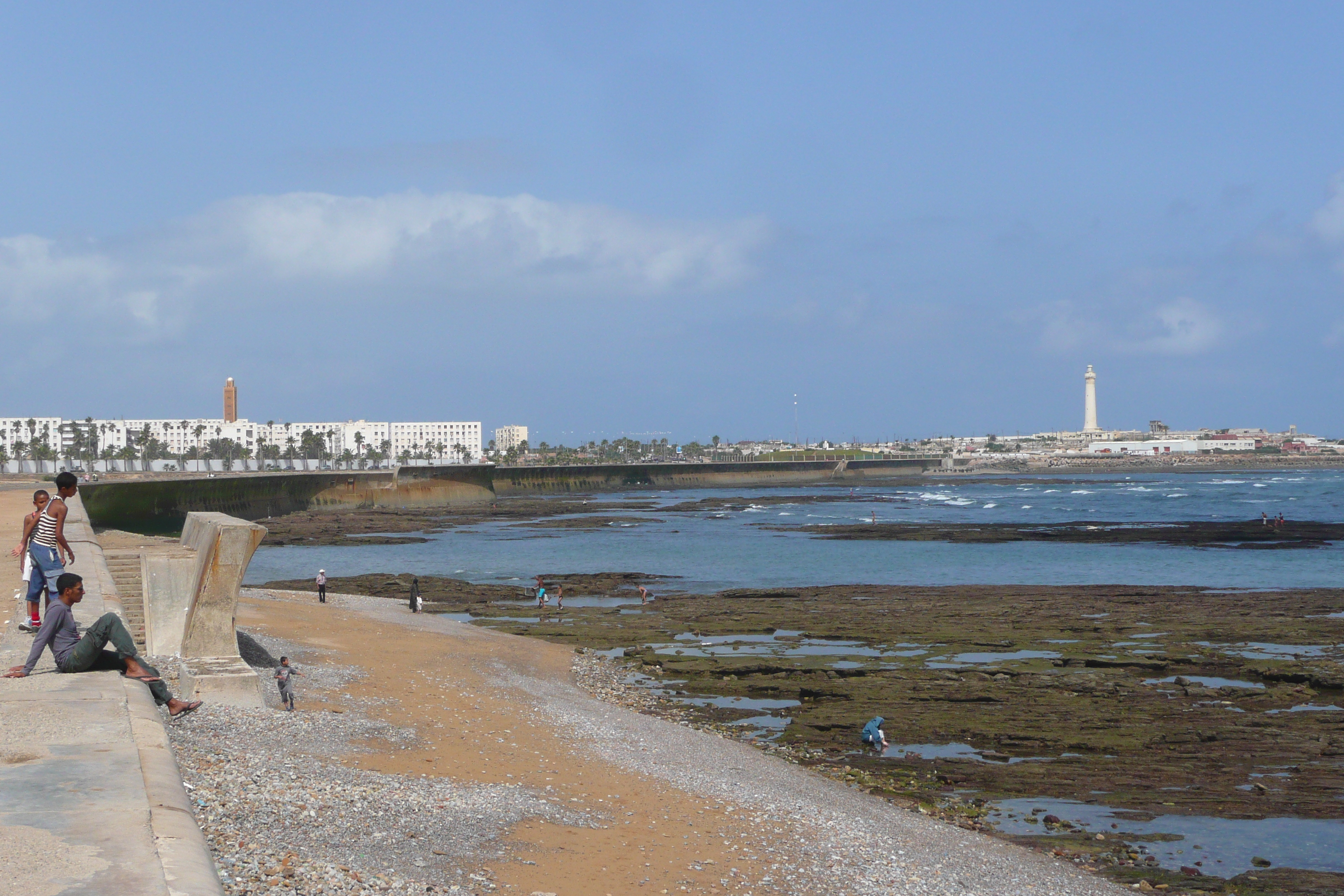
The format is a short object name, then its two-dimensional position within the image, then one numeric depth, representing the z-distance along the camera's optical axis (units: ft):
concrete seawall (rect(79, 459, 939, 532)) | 189.06
